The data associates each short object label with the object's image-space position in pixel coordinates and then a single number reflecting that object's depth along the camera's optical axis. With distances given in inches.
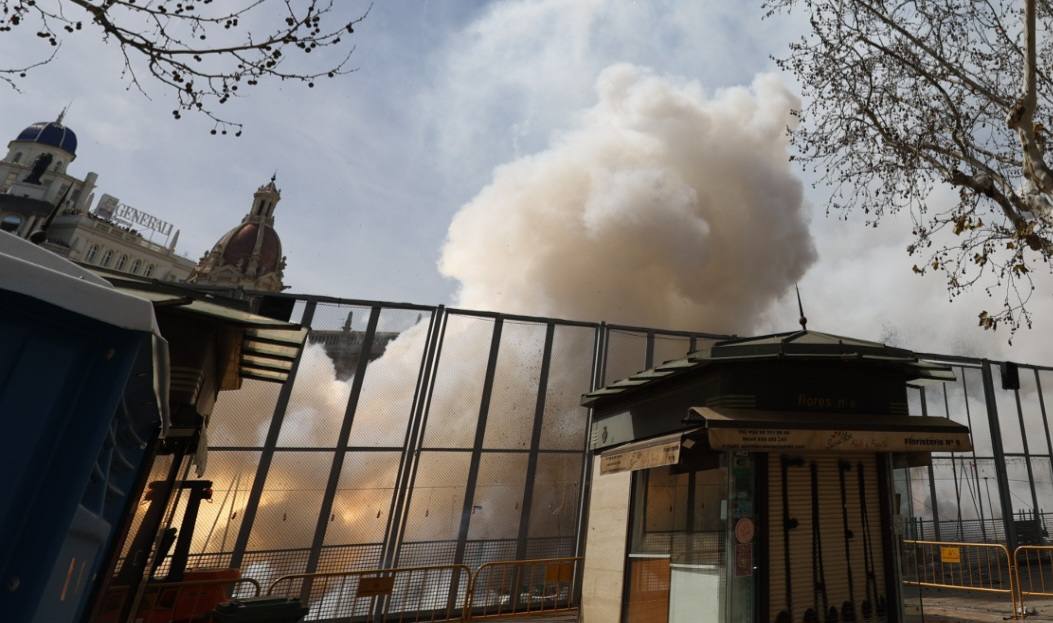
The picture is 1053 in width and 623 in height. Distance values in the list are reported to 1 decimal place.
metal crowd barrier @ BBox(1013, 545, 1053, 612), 460.0
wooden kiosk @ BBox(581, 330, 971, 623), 229.3
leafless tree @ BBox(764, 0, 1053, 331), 275.4
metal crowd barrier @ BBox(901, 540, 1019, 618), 477.1
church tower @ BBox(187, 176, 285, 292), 2183.8
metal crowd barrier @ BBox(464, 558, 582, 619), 345.1
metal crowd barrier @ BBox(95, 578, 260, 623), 244.7
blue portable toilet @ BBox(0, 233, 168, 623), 63.4
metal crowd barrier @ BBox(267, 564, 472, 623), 316.2
